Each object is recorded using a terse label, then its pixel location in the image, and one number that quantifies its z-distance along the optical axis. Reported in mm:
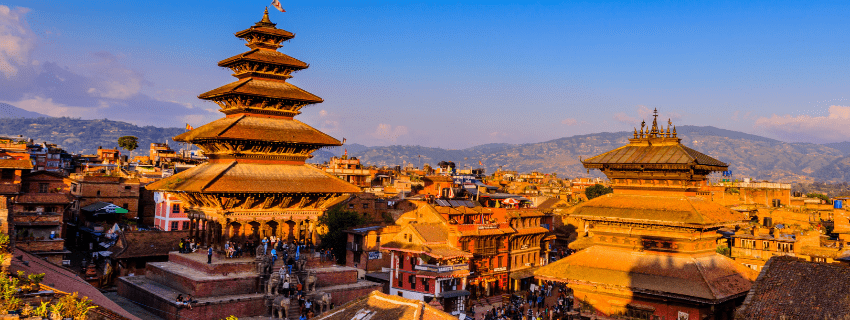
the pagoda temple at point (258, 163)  32469
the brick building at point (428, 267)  46281
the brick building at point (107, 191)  57688
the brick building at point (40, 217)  38312
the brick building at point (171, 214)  59231
